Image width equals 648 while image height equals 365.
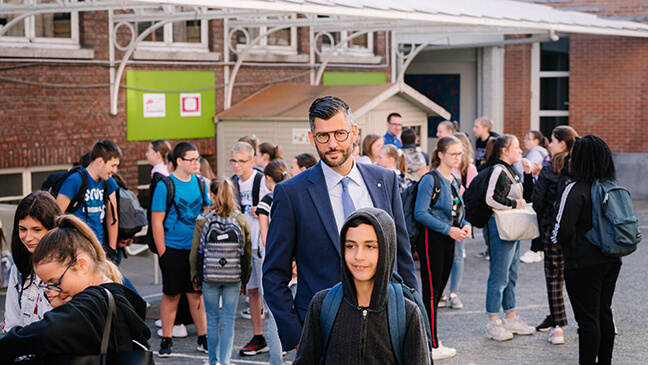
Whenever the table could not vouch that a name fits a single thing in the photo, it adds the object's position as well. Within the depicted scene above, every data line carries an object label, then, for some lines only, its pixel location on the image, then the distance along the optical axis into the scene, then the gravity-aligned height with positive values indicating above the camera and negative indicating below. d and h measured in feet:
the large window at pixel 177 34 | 46.83 +4.68
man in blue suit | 13.29 -1.42
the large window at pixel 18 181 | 40.52 -2.56
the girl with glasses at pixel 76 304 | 10.55 -2.17
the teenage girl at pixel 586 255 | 22.54 -3.26
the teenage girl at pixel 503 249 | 27.45 -3.80
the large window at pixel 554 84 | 75.61 +3.07
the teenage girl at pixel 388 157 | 31.04 -1.17
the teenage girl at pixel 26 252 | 14.57 -2.13
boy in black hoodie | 11.29 -2.33
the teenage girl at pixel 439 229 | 25.49 -2.96
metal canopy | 33.24 +4.88
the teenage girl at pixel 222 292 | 23.91 -4.43
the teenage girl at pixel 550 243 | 26.68 -3.49
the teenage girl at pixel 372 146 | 35.06 -0.90
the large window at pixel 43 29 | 40.19 +4.19
